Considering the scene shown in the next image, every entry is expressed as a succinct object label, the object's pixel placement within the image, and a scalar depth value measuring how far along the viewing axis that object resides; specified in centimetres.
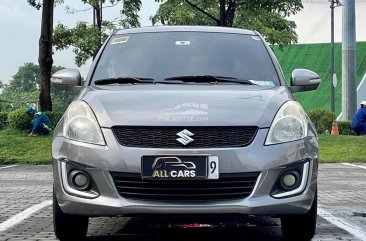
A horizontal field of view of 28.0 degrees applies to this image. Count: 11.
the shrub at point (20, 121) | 2134
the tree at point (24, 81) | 10479
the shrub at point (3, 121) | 2366
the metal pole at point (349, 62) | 2766
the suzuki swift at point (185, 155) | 496
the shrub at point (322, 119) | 2595
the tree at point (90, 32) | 2761
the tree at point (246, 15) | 2373
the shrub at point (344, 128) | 2592
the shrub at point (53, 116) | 2111
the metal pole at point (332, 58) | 3872
